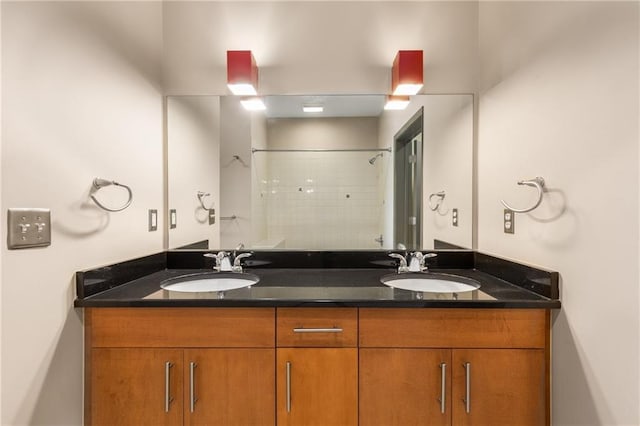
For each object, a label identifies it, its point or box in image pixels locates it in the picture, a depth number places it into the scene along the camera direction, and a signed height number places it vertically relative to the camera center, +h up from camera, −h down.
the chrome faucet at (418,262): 1.62 -0.27
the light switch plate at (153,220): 1.62 -0.05
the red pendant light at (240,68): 1.60 +0.71
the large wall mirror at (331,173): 1.73 +0.20
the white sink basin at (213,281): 1.54 -0.35
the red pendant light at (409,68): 1.59 +0.70
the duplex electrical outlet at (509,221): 1.40 -0.05
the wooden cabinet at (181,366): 1.17 -0.57
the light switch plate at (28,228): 0.92 -0.05
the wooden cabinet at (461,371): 1.15 -0.58
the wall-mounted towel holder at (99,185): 1.23 +0.10
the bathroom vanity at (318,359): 1.15 -0.54
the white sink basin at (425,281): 1.52 -0.35
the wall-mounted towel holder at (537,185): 1.17 +0.09
